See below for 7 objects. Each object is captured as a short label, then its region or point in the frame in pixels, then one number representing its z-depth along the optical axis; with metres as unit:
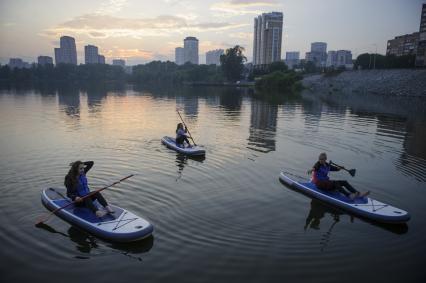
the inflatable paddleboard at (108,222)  9.12
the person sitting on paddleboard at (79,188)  10.15
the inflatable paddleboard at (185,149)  18.20
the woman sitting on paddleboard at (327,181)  11.95
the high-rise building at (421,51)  83.50
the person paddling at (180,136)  19.48
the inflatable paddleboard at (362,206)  10.67
